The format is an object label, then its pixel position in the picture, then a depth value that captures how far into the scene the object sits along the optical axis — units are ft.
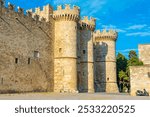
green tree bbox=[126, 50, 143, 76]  102.15
